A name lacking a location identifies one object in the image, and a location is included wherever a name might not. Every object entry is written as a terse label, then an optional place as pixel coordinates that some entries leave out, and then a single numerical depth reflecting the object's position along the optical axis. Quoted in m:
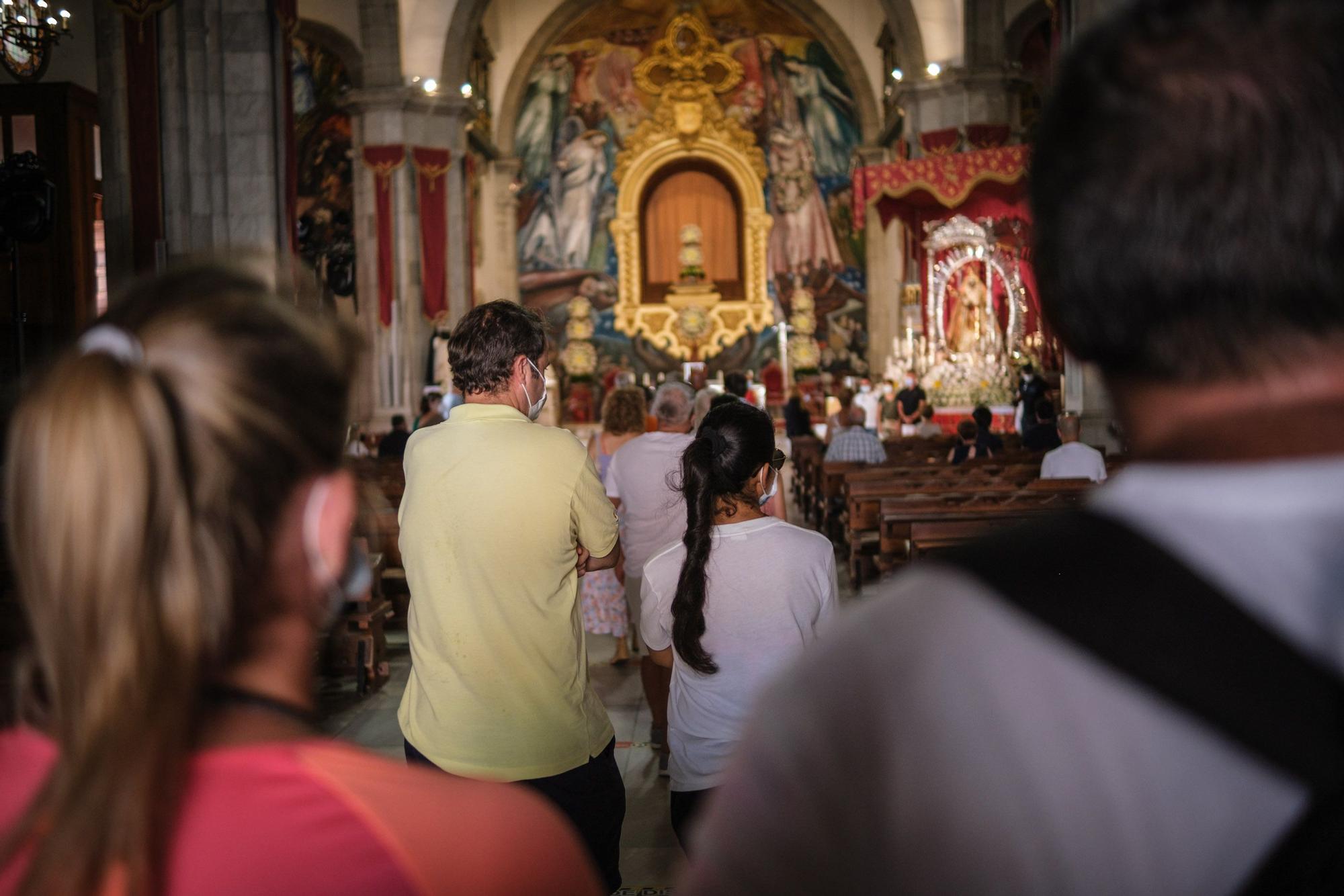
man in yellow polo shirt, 2.66
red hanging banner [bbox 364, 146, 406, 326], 18.77
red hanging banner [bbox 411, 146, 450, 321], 19.12
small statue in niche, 29.45
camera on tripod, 8.64
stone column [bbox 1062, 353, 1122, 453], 11.55
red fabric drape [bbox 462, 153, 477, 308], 21.45
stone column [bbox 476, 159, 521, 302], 27.56
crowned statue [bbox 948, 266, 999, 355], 16.95
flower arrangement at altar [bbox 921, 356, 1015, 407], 16.69
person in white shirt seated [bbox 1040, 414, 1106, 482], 8.12
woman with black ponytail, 2.96
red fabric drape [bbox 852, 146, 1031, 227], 14.80
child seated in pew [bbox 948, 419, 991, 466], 11.48
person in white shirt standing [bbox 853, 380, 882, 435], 19.44
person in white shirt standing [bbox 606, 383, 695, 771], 5.52
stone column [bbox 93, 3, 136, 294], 9.35
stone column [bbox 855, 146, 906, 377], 26.67
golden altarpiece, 29.36
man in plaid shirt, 11.79
